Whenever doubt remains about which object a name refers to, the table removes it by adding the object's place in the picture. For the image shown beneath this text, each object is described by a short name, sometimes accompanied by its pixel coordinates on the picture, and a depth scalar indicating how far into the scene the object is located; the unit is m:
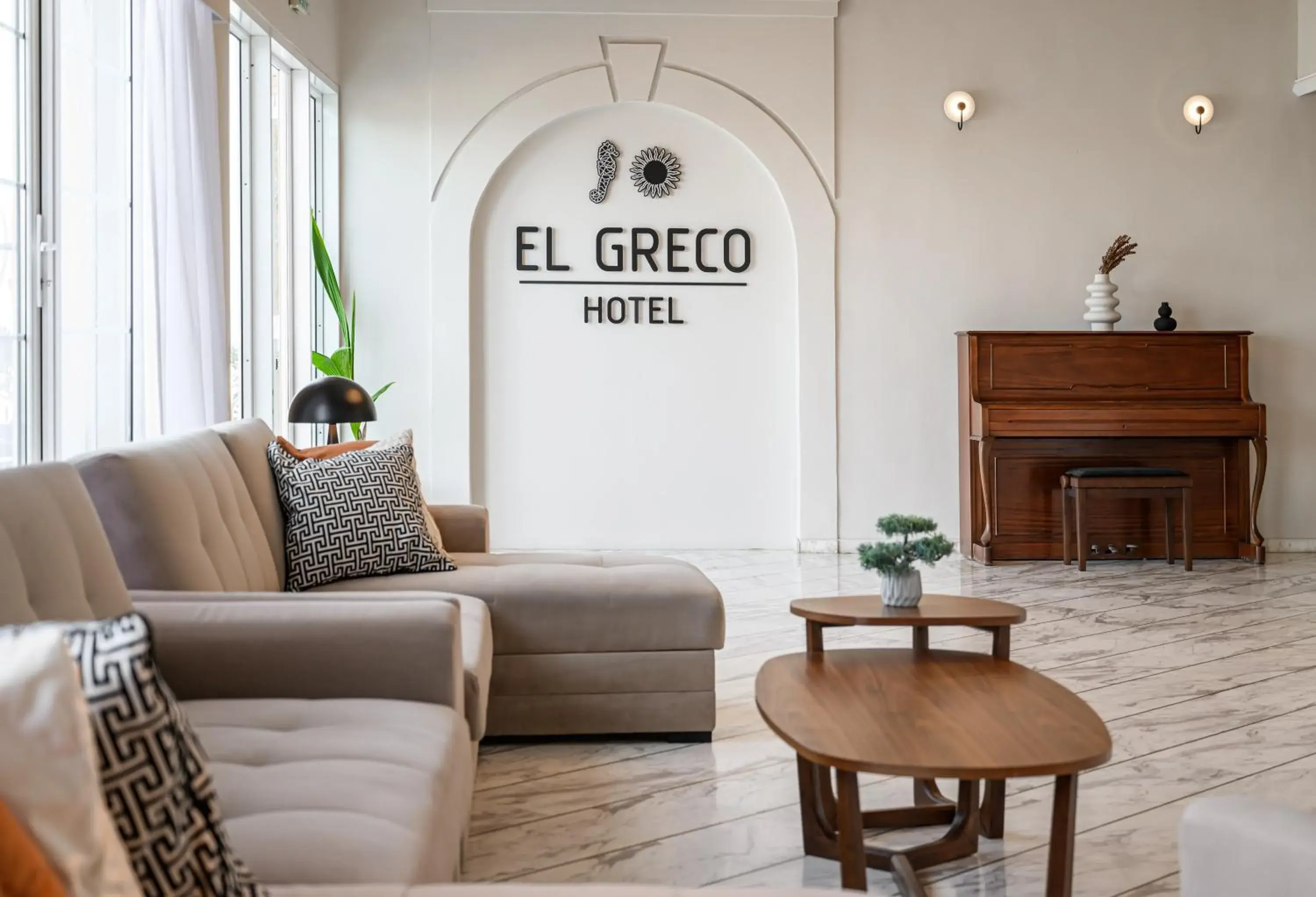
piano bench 6.12
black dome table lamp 4.20
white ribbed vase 6.56
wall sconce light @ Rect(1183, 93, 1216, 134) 6.77
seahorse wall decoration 6.80
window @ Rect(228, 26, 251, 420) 5.27
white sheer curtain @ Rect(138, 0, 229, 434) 4.03
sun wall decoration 6.82
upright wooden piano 6.31
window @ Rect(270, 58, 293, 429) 5.90
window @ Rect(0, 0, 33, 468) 3.37
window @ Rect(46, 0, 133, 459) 3.69
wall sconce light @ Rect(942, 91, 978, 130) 6.72
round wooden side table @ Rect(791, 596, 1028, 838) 2.58
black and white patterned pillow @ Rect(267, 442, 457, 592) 3.32
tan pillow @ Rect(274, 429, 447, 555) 3.61
